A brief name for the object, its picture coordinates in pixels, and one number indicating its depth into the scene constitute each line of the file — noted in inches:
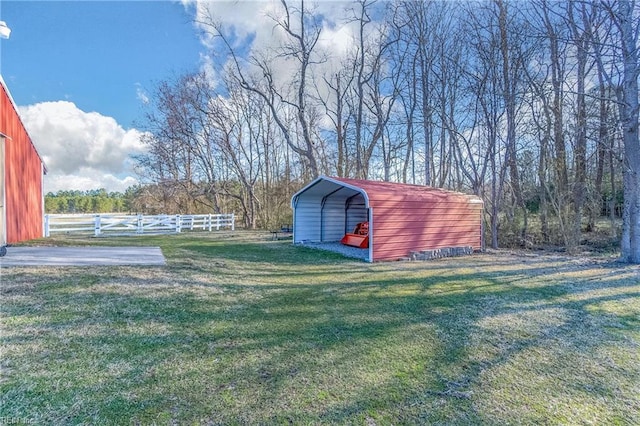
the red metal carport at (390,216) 345.4
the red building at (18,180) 331.0
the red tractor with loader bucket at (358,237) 424.7
